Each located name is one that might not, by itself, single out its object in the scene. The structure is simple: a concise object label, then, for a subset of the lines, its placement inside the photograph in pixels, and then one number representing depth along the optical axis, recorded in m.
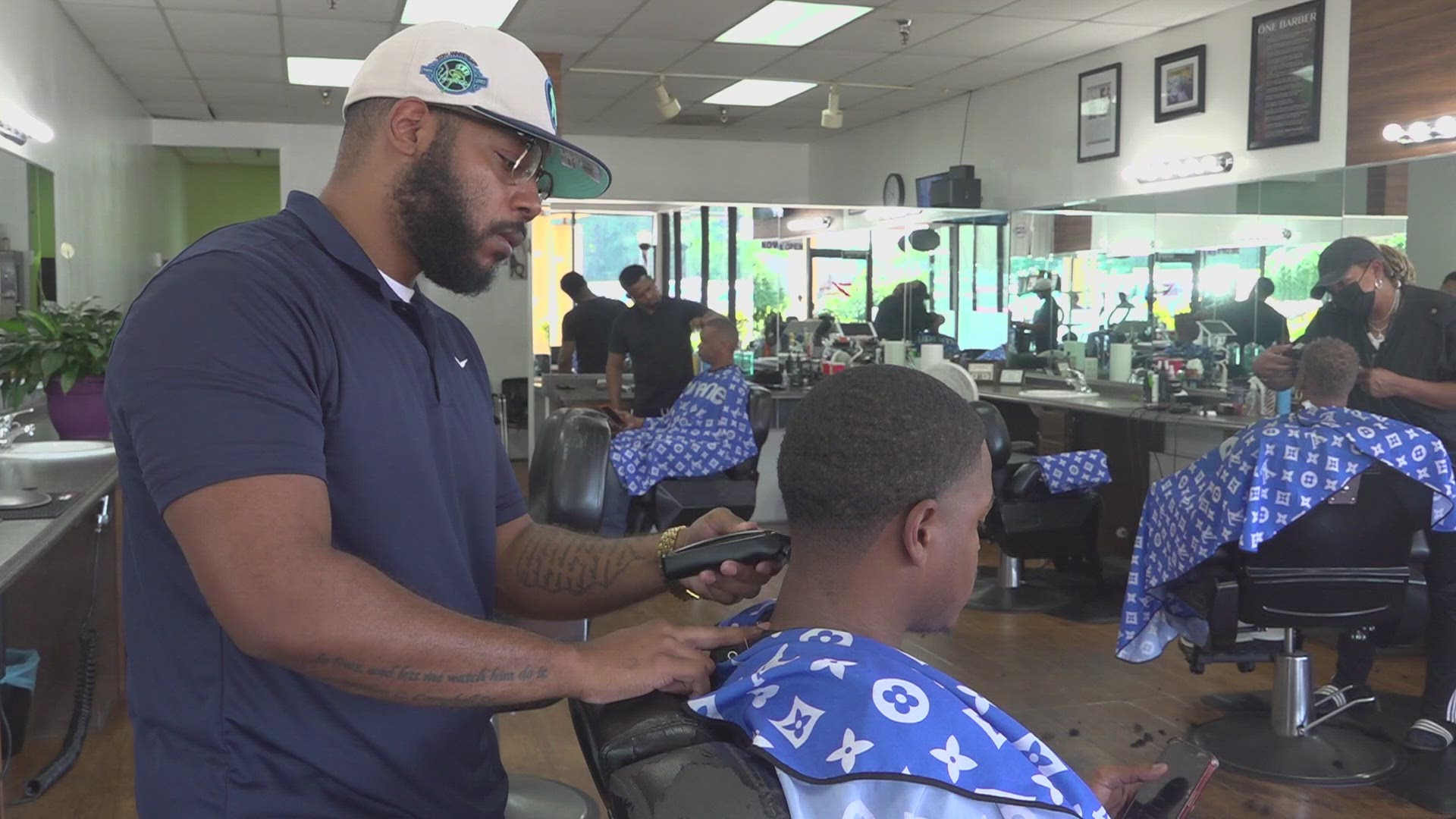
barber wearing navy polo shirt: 0.92
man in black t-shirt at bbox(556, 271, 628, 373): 7.93
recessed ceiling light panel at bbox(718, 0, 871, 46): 5.88
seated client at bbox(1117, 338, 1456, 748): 3.18
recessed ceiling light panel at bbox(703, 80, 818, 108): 7.84
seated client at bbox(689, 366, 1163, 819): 0.98
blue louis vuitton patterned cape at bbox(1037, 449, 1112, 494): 4.82
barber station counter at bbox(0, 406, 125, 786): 3.31
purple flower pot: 3.54
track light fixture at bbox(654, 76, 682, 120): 7.35
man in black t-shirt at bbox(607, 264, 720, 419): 6.46
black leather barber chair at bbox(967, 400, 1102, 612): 4.84
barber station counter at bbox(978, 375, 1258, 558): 4.96
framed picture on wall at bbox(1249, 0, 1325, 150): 5.21
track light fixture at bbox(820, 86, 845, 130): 7.62
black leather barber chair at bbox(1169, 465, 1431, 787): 3.17
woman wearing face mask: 3.47
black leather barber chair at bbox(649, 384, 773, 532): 4.73
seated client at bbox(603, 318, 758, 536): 4.74
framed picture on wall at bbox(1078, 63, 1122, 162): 6.49
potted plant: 3.40
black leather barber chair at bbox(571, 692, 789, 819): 0.92
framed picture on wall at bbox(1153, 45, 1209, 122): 5.90
